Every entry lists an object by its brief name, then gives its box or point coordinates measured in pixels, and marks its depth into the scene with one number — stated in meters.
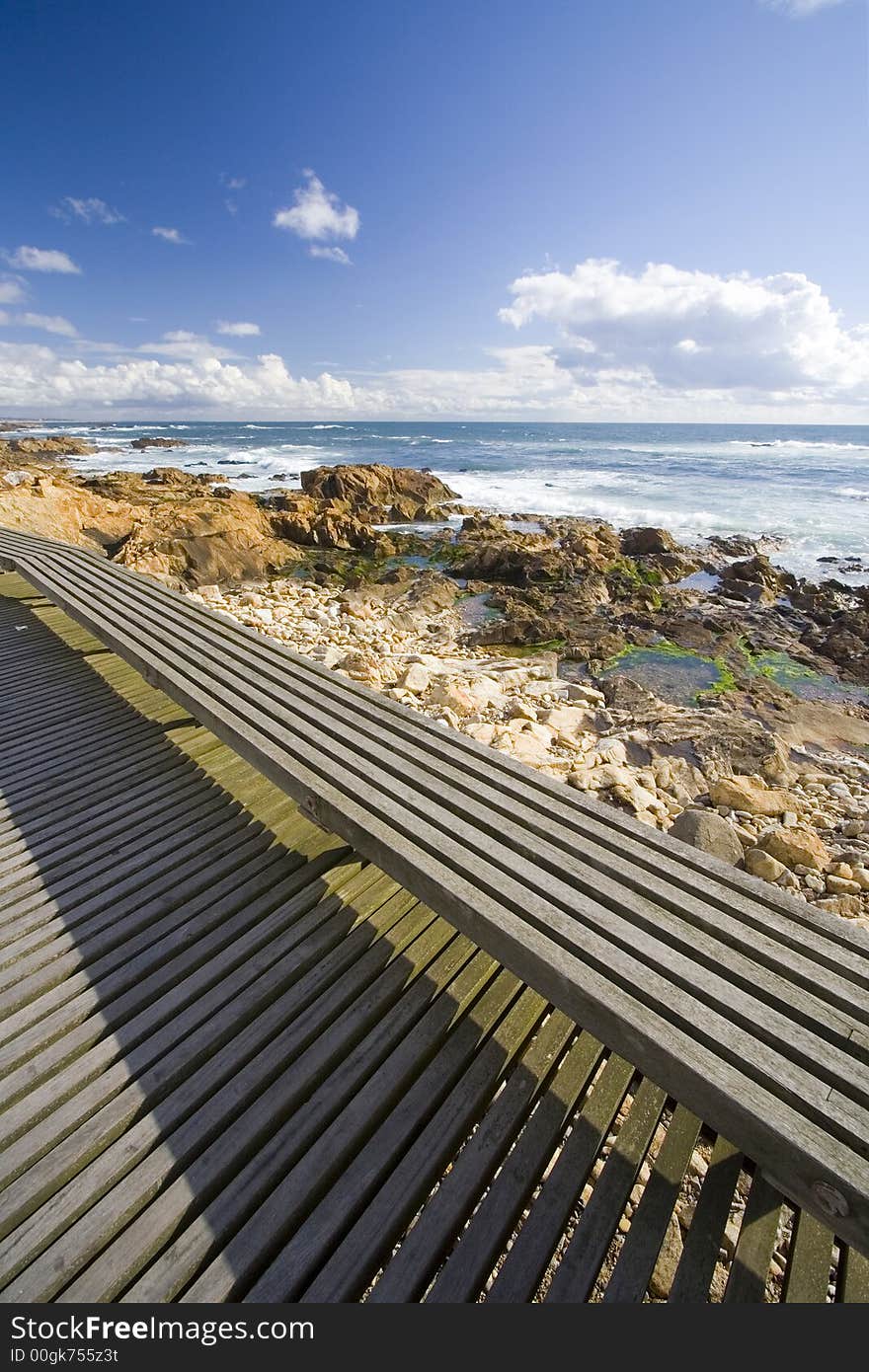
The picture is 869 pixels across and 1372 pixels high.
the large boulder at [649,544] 19.19
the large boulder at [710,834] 4.95
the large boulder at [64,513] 13.73
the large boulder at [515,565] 15.79
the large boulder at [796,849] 4.99
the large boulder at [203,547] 14.16
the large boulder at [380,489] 24.81
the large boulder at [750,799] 6.01
